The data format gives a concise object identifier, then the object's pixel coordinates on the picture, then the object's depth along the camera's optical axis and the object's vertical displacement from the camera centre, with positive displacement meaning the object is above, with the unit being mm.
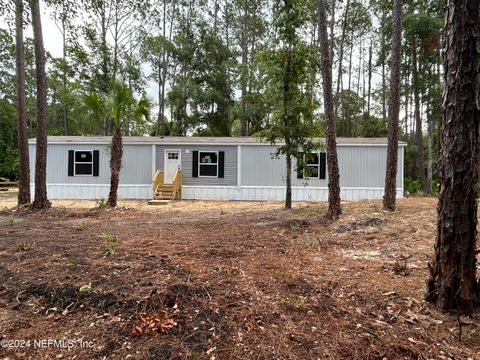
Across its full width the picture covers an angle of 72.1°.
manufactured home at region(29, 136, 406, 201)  13500 +33
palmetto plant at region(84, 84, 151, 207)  9734 +1809
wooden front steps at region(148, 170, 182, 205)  13250 -749
